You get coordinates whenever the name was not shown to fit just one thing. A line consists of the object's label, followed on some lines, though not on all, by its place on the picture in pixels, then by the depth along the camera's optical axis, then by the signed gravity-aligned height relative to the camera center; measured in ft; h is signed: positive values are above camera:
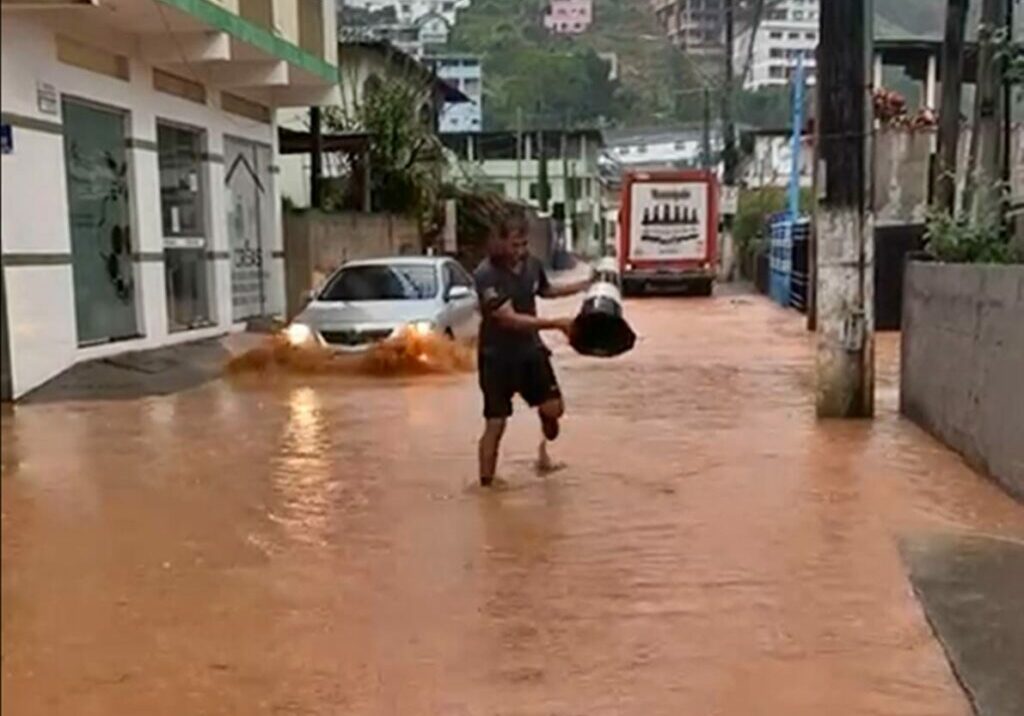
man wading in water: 25.44 -2.54
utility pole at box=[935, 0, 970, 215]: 47.24 +4.16
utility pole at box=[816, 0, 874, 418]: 34.19 +0.46
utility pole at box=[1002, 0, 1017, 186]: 38.53 +2.60
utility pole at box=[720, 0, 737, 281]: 126.27 +5.03
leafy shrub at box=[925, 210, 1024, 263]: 31.48 -0.87
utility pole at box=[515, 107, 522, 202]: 175.11 +8.84
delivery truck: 106.83 -1.34
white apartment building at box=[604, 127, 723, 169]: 214.48 +11.24
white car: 48.65 -3.62
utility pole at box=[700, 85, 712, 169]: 151.84 +8.32
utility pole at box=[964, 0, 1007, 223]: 36.81 +2.93
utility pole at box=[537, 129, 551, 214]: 179.83 +5.45
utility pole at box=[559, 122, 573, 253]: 203.21 +3.48
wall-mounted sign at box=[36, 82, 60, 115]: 43.14 +4.03
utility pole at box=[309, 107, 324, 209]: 76.54 +3.13
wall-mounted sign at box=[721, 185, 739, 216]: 138.72 +0.88
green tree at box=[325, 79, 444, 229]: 87.25 +4.76
